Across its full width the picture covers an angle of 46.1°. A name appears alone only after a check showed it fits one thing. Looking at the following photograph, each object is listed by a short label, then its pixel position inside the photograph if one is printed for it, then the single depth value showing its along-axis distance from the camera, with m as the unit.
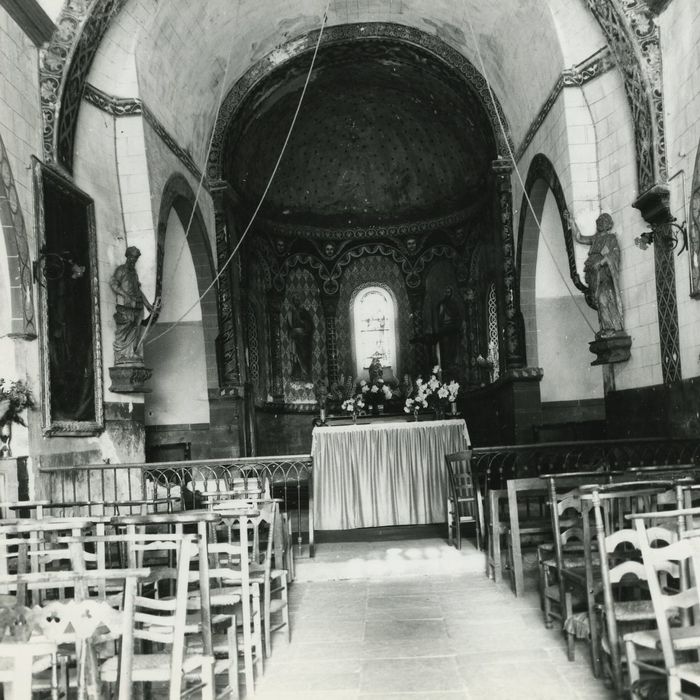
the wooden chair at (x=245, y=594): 3.93
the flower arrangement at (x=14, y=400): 6.57
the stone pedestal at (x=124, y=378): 8.68
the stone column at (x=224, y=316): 12.66
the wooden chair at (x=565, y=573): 4.21
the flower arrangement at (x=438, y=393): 10.37
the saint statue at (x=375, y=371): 14.86
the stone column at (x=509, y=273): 11.91
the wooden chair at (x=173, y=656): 2.80
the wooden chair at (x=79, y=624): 2.25
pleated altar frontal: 8.30
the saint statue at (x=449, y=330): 15.27
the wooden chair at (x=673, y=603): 2.72
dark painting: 7.39
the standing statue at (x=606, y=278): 8.62
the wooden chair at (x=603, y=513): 3.71
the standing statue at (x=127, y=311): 8.78
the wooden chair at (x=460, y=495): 7.02
